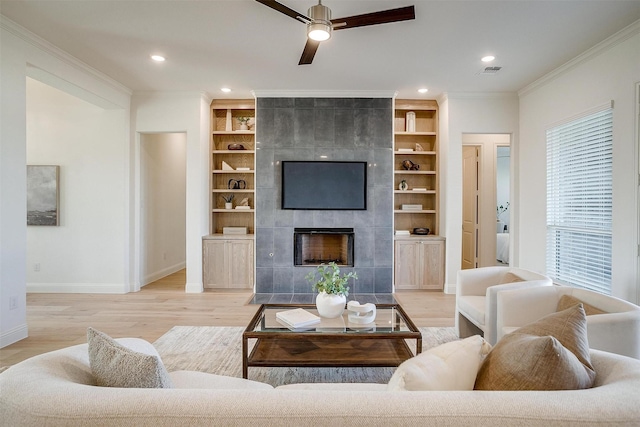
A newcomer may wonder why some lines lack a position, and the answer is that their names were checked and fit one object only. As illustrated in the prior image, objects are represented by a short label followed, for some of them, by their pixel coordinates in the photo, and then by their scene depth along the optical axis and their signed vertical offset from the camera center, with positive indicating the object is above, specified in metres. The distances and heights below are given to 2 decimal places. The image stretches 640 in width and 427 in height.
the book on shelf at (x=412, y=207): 5.35 +0.03
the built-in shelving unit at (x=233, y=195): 5.05 +0.19
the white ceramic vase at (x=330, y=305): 2.62 -0.73
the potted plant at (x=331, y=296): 2.63 -0.66
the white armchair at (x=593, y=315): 1.90 -0.65
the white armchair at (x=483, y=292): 2.60 -0.73
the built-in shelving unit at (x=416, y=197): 5.08 +0.19
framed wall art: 4.85 +0.19
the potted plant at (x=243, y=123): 5.36 +1.33
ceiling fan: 2.39 +1.36
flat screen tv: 4.96 +0.37
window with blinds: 3.36 +0.09
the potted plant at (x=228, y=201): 5.35 +0.12
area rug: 2.47 -1.20
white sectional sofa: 0.88 -0.51
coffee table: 2.16 -0.94
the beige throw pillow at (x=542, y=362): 0.99 -0.46
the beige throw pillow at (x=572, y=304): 2.12 -0.61
